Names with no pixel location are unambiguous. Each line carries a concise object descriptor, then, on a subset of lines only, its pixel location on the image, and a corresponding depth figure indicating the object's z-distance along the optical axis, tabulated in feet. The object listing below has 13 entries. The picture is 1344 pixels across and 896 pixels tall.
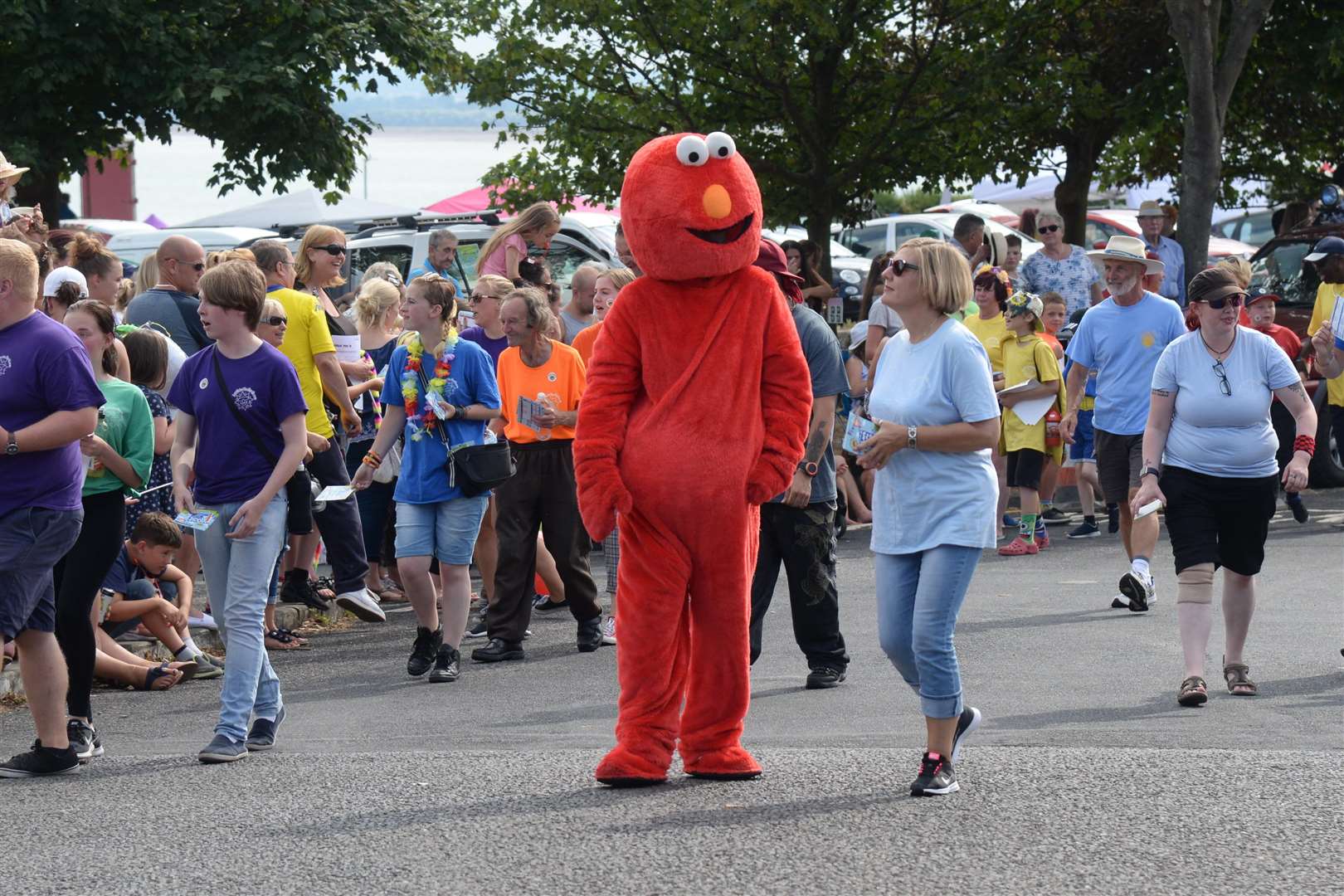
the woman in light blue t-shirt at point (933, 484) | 35.80
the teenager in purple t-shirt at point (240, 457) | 41.09
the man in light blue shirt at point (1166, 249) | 102.67
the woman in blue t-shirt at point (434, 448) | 51.38
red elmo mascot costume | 36.77
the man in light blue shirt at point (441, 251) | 77.70
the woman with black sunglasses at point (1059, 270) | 92.56
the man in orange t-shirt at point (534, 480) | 54.80
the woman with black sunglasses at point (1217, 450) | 46.44
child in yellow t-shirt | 73.45
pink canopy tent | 186.05
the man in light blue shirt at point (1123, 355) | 63.89
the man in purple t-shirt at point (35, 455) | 38.22
